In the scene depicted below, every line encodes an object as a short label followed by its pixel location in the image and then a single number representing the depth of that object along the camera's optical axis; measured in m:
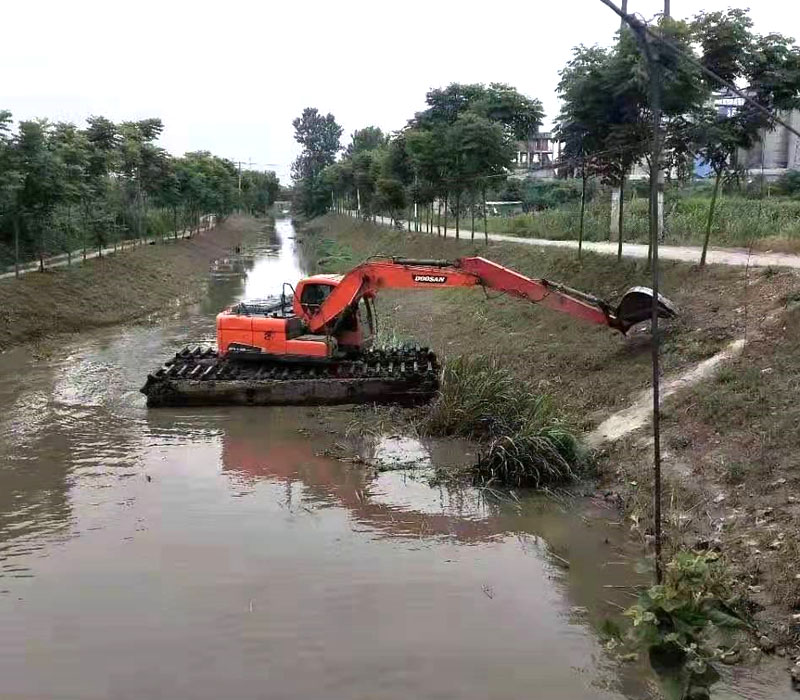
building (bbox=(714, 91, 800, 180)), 35.01
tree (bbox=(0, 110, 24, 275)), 19.89
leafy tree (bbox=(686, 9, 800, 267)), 12.86
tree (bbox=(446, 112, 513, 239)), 21.88
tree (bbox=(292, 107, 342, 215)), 105.25
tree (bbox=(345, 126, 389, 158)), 80.75
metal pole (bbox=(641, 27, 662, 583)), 4.87
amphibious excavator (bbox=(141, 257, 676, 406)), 12.51
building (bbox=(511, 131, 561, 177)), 77.76
